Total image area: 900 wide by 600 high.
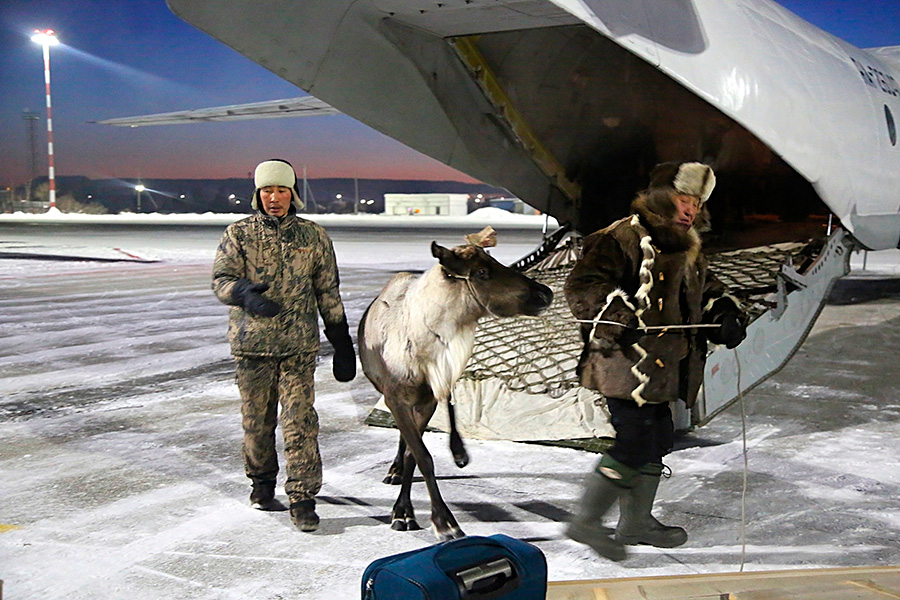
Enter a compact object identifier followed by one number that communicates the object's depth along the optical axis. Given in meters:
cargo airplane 5.17
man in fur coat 3.29
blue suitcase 2.34
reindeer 3.36
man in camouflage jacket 3.73
